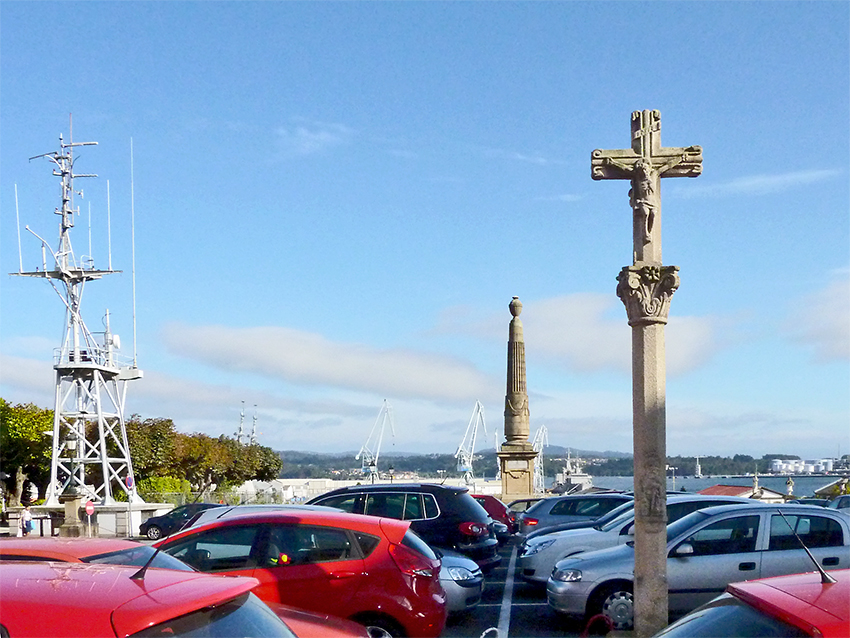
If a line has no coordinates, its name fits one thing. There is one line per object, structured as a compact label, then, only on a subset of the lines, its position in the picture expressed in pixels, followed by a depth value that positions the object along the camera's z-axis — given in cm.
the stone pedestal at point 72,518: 2939
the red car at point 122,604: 384
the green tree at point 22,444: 4725
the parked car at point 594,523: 1492
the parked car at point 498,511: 2203
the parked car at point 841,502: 2095
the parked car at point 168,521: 2731
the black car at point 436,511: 1332
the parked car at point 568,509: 1861
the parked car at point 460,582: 1004
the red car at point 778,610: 379
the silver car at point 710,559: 1012
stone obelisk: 3058
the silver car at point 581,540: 1255
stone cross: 920
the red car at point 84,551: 695
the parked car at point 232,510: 1116
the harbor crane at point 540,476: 5498
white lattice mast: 3866
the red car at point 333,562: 816
